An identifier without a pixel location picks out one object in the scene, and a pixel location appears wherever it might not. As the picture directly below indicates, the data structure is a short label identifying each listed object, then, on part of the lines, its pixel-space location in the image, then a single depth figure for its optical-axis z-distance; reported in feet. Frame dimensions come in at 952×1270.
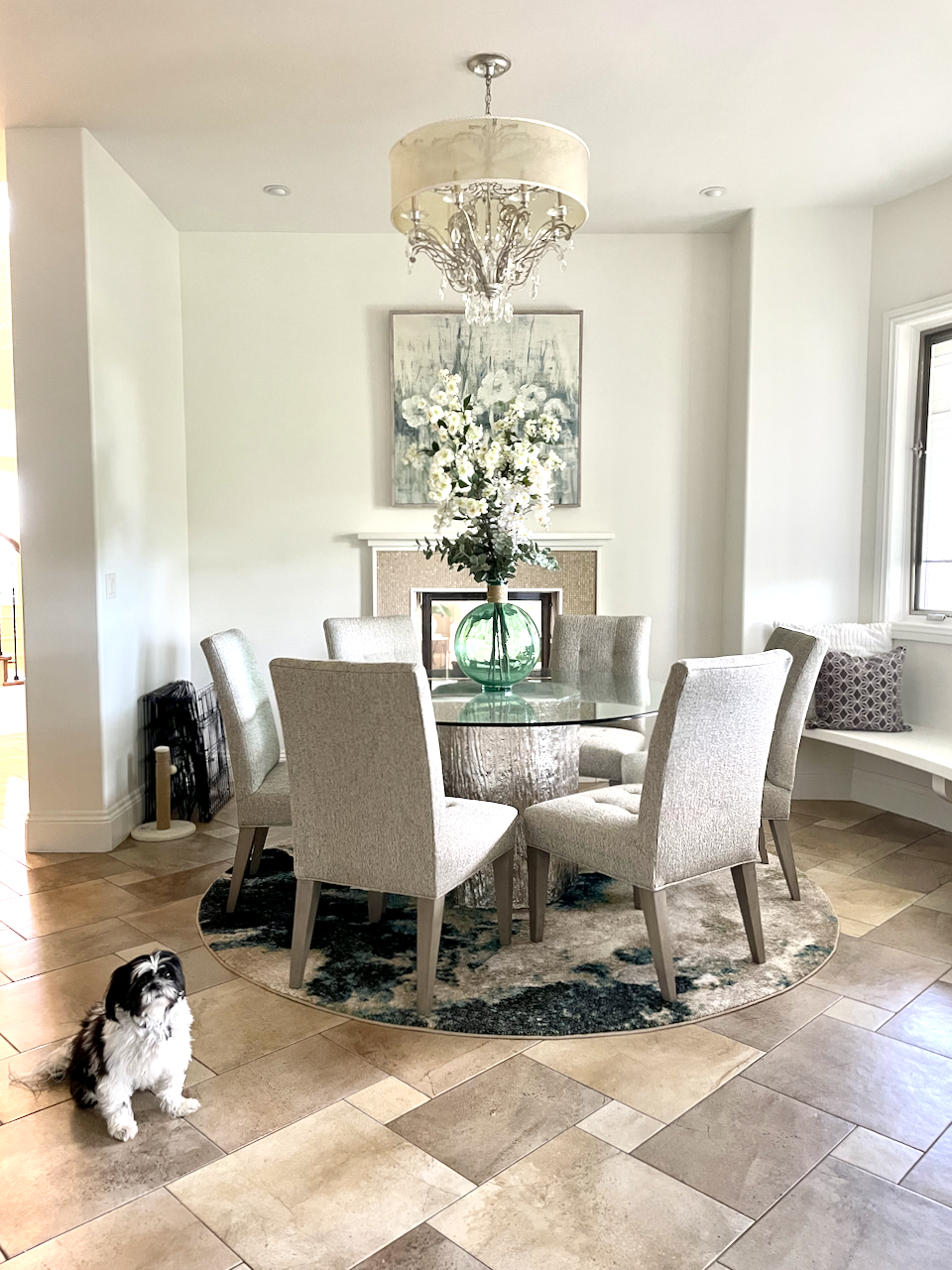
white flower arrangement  10.27
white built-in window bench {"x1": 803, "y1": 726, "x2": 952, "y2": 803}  12.30
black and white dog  6.44
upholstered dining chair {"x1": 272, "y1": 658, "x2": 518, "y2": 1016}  7.75
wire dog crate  14.08
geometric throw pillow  14.07
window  14.40
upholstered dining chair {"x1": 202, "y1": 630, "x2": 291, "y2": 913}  10.07
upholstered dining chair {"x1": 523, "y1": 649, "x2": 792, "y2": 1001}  8.05
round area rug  8.29
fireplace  16.30
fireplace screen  16.53
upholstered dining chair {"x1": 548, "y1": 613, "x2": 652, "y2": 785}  12.40
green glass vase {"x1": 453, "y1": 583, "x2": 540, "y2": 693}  10.86
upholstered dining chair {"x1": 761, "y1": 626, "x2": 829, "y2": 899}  10.60
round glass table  10.02
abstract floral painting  16.06
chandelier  8.63
